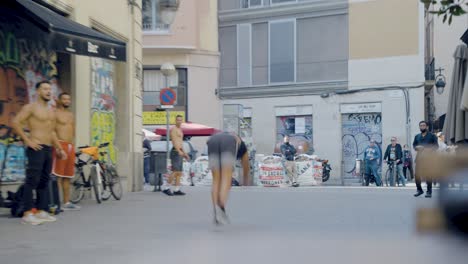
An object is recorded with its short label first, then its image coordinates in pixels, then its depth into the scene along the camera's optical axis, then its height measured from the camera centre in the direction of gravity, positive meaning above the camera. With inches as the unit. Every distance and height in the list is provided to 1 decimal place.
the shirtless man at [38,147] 374.3 -9.2
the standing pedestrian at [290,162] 924.6 -42.2
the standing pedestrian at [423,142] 615.2 -11.3
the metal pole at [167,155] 698.8 -25.4
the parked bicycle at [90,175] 511.8 -33.2
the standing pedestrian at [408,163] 1048.8 -49.6
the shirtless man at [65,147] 449.7 -11.0
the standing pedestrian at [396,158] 945.5 -38.0
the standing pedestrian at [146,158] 837.1 -36.7
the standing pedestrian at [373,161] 979.9 -43.7
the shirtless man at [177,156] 631.2 -23.6
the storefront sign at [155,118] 1306.6 +19.9
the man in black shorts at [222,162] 378.3 -17.6
